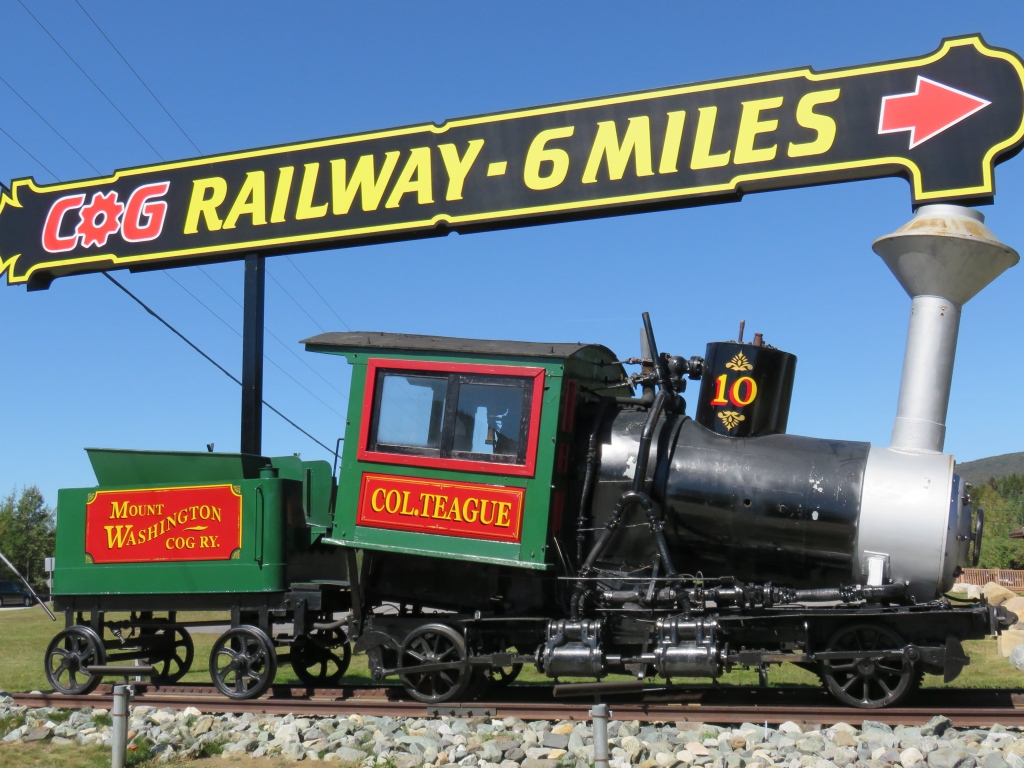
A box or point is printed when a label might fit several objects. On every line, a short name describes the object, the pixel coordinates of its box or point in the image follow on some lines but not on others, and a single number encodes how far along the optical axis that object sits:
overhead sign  9.25
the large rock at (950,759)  6.25
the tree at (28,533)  66.38
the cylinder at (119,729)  6.98
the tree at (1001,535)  52.53
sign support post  11.63
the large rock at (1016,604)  20.36
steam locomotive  8.07
